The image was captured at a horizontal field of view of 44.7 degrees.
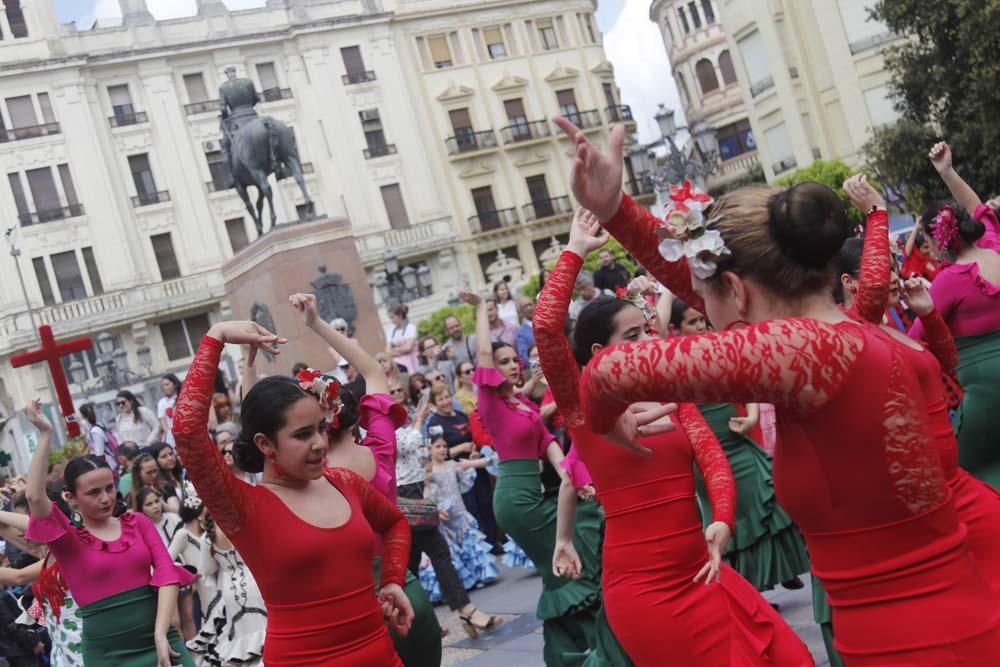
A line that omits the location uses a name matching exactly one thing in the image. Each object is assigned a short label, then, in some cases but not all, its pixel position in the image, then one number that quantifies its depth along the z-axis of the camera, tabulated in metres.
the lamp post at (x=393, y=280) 27.84
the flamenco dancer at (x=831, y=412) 2.49
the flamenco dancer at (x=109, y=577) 5.99
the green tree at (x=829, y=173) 34.12
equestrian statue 19.42
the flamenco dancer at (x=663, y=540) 3.92
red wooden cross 16.44
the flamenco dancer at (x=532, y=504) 6.30
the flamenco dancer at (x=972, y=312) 5.71
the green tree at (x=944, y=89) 23.03
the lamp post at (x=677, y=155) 20.66
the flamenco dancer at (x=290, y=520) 3.85
